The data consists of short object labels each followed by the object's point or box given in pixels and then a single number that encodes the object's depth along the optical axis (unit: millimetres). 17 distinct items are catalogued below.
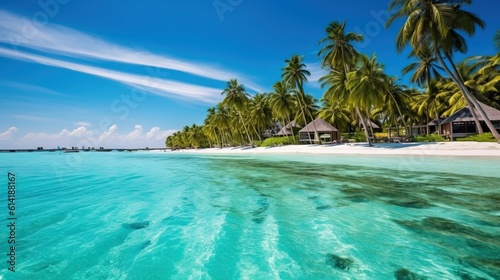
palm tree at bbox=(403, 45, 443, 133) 30394
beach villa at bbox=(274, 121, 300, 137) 49484
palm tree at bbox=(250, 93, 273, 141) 49875
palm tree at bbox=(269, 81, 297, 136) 41906
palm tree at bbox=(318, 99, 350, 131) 44875
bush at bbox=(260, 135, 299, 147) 44106
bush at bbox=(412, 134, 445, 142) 28250
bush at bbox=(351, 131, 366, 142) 37934
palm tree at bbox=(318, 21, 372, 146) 31816
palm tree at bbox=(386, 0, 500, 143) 20125
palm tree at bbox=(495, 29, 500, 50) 25158
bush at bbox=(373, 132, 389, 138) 47753
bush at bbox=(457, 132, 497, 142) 22330
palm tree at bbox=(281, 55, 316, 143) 38031
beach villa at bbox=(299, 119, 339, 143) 39250
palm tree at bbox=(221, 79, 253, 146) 47531
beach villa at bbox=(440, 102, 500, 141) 27906
